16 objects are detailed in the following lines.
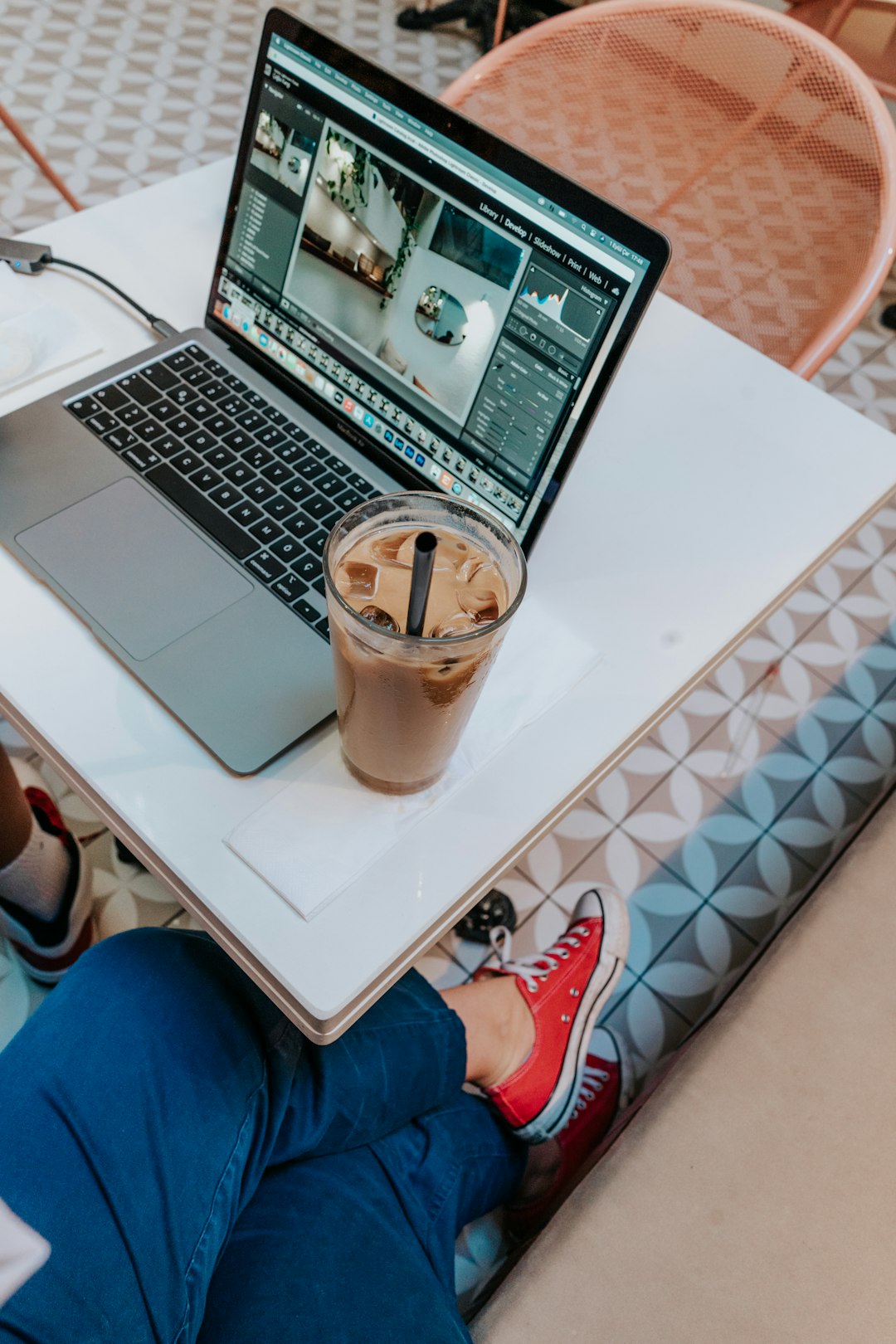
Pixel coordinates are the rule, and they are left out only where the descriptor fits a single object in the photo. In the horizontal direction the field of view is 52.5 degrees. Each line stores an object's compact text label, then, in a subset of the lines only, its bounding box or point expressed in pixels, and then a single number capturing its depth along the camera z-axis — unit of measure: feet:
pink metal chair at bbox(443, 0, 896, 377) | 3.67
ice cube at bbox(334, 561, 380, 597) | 1.77
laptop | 1.98
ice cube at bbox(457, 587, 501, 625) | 1.79
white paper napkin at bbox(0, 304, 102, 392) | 2.54
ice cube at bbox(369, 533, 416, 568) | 1.83
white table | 1.81
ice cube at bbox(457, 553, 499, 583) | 1.81
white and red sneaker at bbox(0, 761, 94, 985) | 3.07
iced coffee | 1.65
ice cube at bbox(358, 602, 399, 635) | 1.76
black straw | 1.51
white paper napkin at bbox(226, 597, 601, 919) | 1.83
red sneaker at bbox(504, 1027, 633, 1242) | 3.32
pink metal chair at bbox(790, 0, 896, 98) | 6.18
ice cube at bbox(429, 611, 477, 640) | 1.77
